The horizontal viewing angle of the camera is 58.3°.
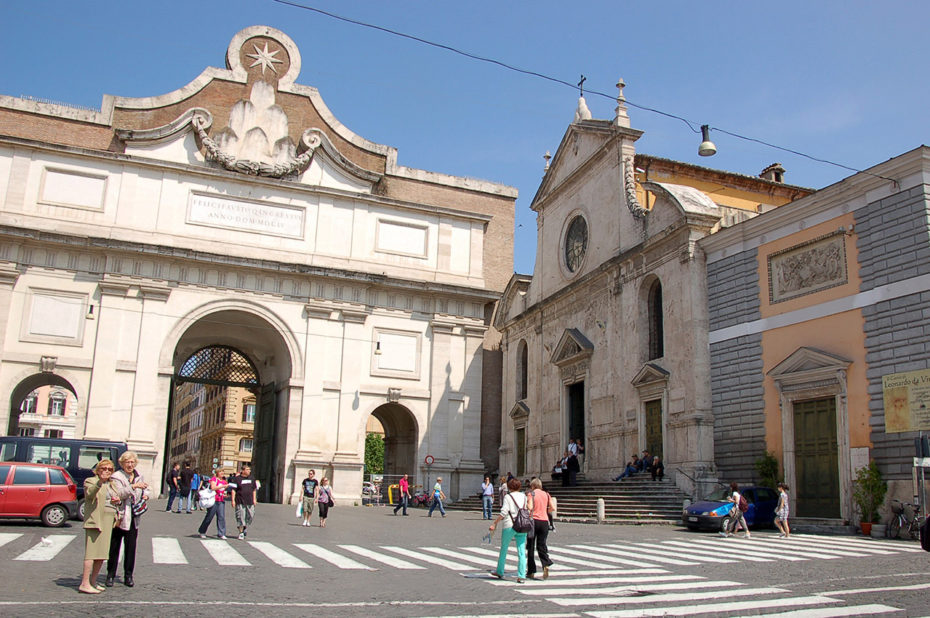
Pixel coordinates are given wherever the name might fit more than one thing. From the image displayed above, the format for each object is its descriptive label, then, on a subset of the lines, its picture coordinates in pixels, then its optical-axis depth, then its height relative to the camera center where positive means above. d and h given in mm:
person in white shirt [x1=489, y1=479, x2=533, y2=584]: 9508 -738
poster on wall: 16219 +1530
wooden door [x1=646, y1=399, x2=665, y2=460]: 23766 +1224
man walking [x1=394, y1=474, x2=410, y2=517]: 26253 -968
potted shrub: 16781 -279
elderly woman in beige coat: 8188 -670
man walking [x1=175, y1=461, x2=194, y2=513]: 21891 -717
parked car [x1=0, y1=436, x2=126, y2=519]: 20125 -40
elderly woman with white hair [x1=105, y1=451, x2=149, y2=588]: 8617 -733
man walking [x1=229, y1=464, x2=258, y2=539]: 15141 -751
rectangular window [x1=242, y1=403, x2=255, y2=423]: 62750 +3218
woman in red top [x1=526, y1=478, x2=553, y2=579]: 9875 -728
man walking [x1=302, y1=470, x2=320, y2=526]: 19438 -808
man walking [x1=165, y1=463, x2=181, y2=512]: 22344 -754
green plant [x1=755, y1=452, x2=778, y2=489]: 19719 +93
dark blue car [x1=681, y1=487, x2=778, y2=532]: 17938 -823
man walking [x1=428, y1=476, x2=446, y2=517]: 25406 -1012
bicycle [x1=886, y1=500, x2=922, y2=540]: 15828 -791
